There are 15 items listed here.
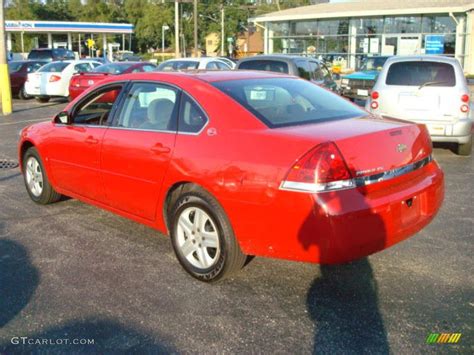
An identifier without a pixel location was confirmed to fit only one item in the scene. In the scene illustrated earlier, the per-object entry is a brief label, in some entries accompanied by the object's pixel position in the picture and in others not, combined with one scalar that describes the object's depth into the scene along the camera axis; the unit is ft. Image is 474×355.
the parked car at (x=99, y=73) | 58.23
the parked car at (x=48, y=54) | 106.22
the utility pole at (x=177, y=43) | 130.66
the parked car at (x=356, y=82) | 55.26
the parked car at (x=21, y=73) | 73.97
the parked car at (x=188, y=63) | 57.26
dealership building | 98.32
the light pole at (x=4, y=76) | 50.62
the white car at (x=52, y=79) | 65.31
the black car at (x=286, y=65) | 38.50
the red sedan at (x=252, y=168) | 11.79
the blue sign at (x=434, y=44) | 98.12
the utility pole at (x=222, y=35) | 217.81
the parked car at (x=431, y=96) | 29.66
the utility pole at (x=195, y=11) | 140.13
